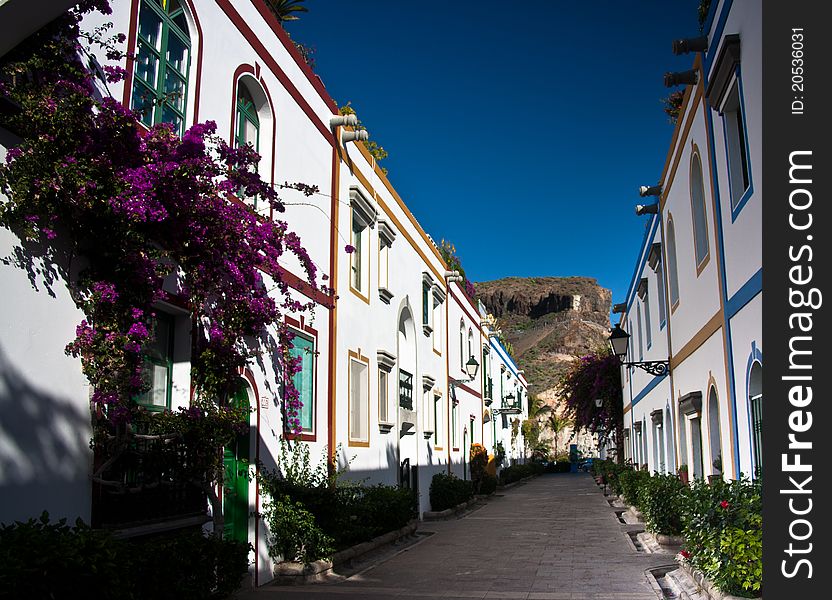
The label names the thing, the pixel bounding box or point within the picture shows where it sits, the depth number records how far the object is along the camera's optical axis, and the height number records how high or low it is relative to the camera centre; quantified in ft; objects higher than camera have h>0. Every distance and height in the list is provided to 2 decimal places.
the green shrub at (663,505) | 41.88 -4.35
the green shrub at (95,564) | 15.66 -3.04
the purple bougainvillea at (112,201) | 19.54 +6.30
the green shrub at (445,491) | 71.82 -5.87
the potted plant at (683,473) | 49.96 -2.95
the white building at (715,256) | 28.12 +7.93
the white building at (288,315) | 19.99 +5.86
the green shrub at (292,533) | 34.32 -4.54
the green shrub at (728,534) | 20.39 -3.12
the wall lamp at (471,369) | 84.43 +6.58
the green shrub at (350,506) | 35.50 -4.12
